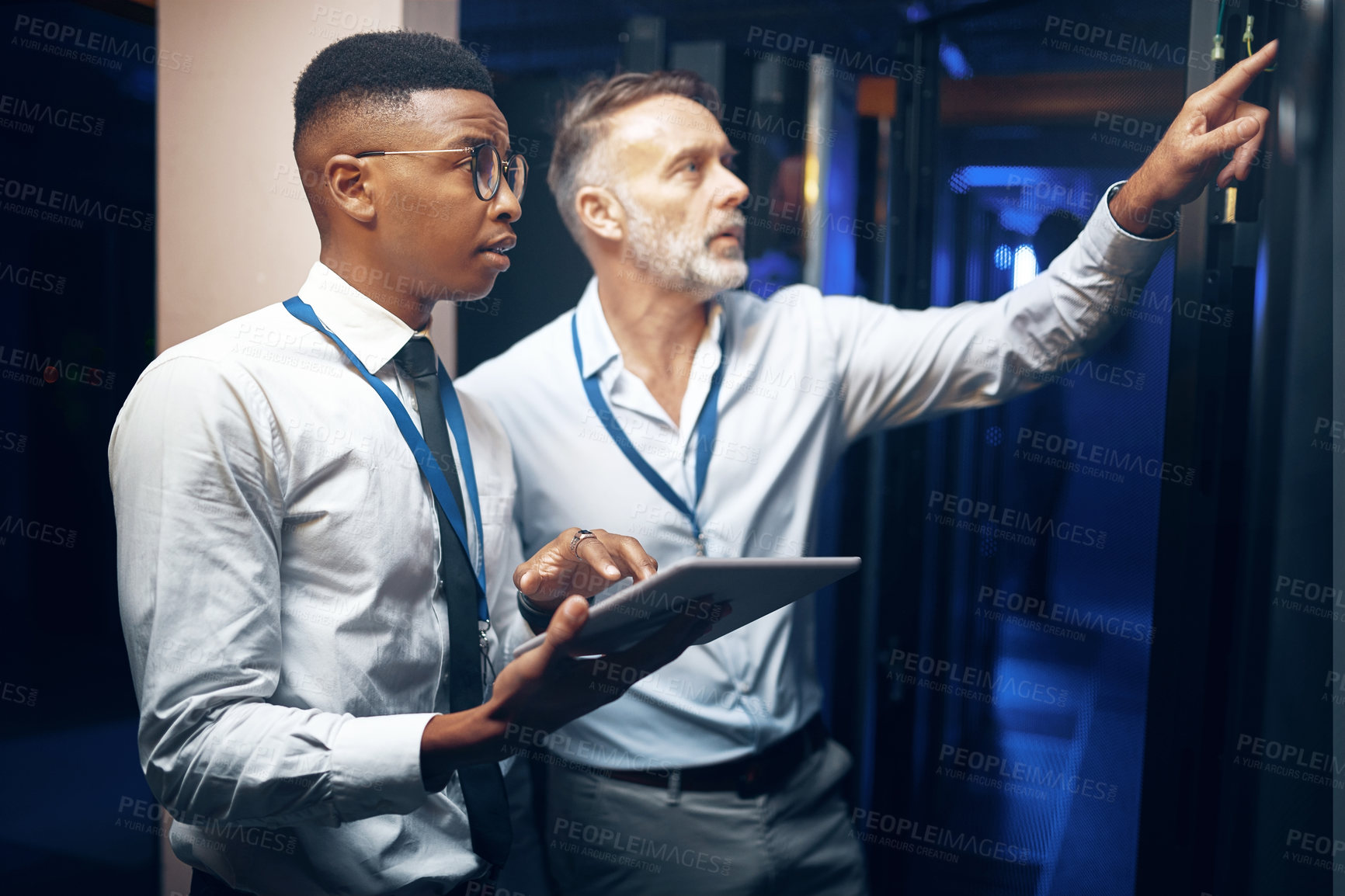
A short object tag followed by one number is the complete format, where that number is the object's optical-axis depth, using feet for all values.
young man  4.17
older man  6.12
